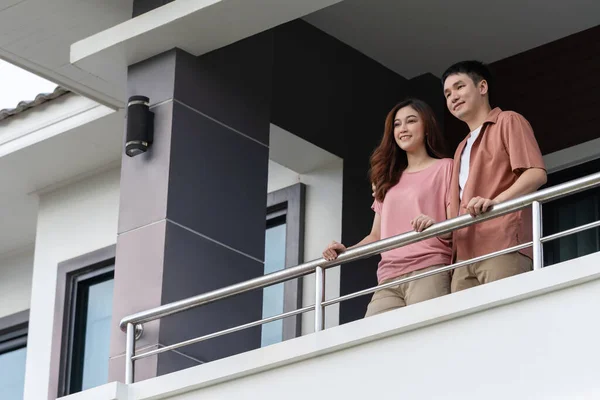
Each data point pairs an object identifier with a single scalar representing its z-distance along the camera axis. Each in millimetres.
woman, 11637
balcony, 10232
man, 11207
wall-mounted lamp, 14382
